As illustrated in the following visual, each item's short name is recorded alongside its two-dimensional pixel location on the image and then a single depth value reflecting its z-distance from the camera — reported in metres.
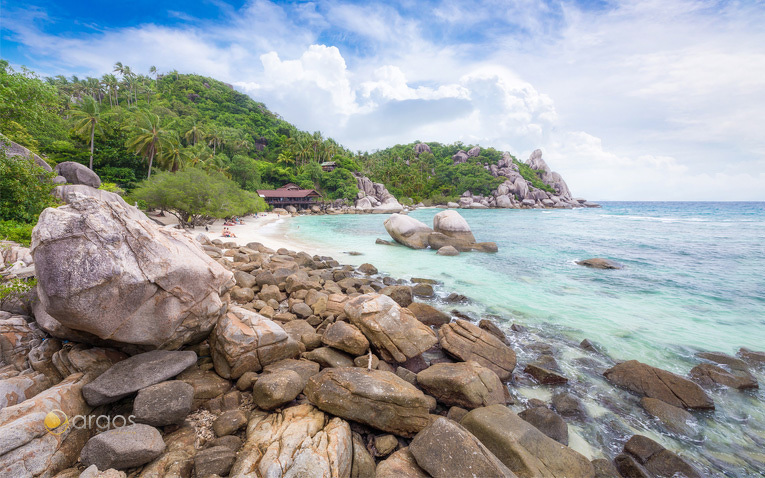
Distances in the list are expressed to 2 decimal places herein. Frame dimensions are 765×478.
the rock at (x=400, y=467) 3.38
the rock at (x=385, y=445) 3.90
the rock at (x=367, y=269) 13.90
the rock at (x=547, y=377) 6.07
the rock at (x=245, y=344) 4.82
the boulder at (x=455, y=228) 20.89
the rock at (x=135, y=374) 3.78
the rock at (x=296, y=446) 3.25
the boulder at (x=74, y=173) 21.14
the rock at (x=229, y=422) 3.90
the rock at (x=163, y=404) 3.66
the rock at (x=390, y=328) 5.87
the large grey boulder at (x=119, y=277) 3.60
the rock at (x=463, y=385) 4.85
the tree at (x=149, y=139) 31.77
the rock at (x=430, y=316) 8.31
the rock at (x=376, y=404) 4.05
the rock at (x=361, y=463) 3.50
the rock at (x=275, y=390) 4.21
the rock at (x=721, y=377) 6.12
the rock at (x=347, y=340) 5.71
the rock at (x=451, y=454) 3.28
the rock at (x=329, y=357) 5.45
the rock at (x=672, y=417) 4.96
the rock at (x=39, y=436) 3.01
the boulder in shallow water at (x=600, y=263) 16.38
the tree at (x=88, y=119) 29.33
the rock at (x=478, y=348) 6.15
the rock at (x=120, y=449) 3.16
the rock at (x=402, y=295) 9.26
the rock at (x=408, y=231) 21.19
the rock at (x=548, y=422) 4.60
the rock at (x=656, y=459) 4.09
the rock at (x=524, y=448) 3.74
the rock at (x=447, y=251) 18.95
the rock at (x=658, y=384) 5.46
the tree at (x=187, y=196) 23.54
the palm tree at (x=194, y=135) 54.06
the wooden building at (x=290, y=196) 55.00
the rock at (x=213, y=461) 3.30
